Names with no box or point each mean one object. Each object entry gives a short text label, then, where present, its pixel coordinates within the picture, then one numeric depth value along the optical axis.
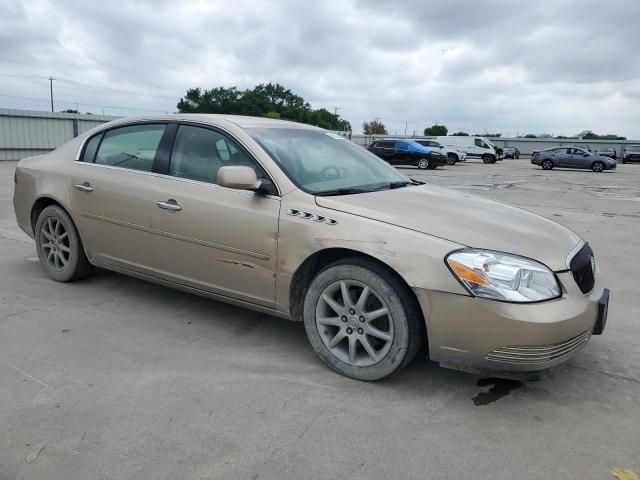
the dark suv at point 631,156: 43.62
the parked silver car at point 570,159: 30.81
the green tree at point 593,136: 85.92
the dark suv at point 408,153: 27.09
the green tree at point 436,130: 96.81
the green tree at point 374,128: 107.50
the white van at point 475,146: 37.56
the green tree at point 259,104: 81.19
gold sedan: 2.69
